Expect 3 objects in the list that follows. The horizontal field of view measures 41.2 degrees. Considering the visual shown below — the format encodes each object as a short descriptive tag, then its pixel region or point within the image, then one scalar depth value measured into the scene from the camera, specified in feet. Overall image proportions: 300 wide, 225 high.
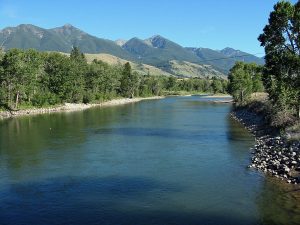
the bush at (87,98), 466.70
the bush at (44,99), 379.29
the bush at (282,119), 177.99
